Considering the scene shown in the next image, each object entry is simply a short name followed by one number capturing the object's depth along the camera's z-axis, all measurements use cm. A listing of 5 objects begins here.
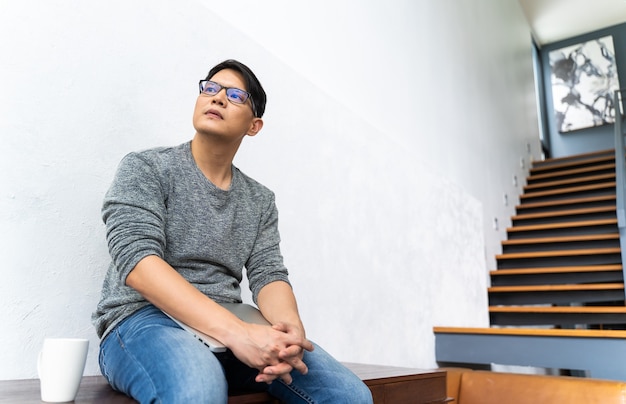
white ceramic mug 85
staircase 281
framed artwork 792
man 90
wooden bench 91
